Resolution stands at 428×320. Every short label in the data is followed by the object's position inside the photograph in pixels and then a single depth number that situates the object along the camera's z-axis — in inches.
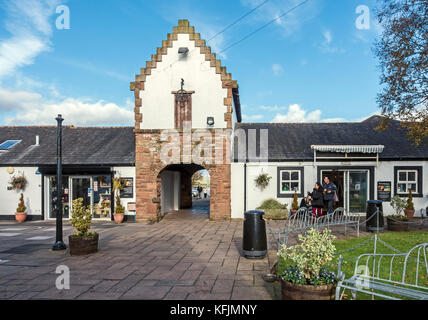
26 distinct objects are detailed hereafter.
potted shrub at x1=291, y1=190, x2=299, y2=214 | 552.7
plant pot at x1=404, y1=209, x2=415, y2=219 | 548.7
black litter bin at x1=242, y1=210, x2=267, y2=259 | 284.7
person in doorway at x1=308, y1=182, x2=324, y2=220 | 438.0
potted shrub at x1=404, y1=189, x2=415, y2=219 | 549.0
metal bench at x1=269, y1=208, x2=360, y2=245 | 291.7
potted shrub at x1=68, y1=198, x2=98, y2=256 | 311.7
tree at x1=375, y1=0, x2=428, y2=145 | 400.5
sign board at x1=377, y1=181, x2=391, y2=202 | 573.3
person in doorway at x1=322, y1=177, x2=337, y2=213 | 451.8
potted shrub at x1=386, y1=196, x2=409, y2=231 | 423.5
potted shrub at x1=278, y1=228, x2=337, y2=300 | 157.2
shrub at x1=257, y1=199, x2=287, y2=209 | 561.3
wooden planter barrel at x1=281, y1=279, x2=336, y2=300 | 156.2
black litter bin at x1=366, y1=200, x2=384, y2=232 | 412.2
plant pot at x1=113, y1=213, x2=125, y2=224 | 556.7
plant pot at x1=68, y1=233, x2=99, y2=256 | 311.3
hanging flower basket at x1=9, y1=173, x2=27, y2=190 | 605.0
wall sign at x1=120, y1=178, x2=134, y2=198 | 585.0
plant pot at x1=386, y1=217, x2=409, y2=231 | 423.2
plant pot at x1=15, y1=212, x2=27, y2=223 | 589.3
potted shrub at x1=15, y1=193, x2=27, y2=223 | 589.6
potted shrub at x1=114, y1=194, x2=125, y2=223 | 557.3
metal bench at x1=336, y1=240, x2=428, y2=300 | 146.6
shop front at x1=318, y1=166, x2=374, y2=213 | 586.6
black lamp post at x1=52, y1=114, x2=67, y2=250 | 338.0
